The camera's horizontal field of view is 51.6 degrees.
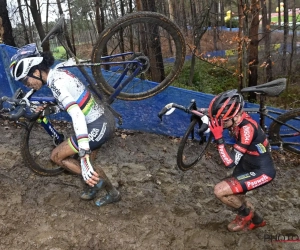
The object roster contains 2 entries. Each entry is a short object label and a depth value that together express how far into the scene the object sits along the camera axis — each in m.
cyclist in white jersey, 3.35
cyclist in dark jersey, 3.66
